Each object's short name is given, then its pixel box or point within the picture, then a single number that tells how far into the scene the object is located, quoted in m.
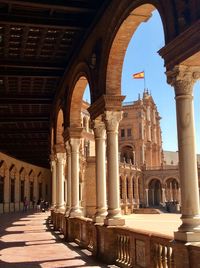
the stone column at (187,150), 4.93
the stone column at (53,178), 18.78
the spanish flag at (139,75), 47.96
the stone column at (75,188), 11.82
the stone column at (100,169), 8.77
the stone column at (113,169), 7.89
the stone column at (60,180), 15.75
